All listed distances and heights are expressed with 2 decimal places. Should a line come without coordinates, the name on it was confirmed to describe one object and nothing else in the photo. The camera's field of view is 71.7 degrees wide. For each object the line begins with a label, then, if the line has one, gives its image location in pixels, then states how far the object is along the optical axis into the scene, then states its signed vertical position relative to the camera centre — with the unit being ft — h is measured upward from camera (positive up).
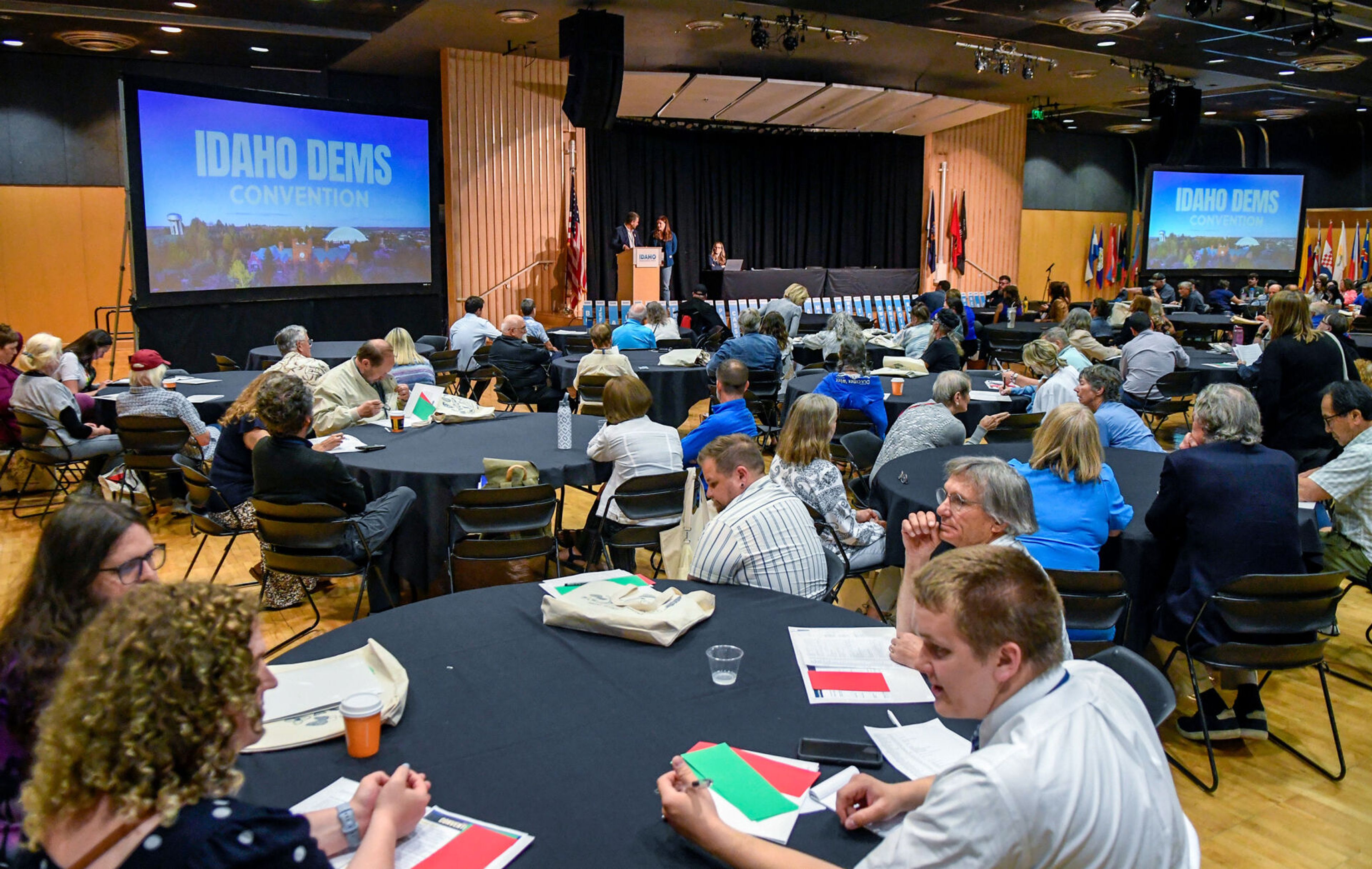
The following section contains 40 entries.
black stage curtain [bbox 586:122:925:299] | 57.36 +6.63
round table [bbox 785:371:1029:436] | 21.72 -2.35
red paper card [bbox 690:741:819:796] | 5.99 -3.05
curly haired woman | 3.99 -1.93
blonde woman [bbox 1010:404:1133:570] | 11.29 -2.34
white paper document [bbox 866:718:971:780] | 6.24 -3.04
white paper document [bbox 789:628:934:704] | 7.22 -2.96
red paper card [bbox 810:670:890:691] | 7.34 -2.98
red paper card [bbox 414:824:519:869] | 5.25 -3.10
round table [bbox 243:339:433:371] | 28.27 -1.81
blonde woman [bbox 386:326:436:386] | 23.09 -1.64
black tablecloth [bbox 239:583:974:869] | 5.61 -3.02
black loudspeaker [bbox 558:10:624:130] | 33.45 +8.20
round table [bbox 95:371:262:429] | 21.50 -2.32
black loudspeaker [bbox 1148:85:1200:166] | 46.29 +8.68
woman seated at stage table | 53.52 +2.23
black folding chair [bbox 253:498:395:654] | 13.16 -3.44
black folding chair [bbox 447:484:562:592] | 13.53 -3.25
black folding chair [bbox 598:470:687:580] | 14.85 -3.26
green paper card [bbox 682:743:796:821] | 5.76 -3.04
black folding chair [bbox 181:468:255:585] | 15.70 -3.54
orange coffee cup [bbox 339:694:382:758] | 6.22 -2.80
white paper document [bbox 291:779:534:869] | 5.30 -3.09
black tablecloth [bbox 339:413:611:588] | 14.80 -2.74
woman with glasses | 5.87 -2.07
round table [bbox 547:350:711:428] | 27.07 -2.55
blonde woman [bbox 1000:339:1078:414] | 19.57 -1.74
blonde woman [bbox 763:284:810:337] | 37.99 -0.38
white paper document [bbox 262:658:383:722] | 6.84 -2.91
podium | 46.83 +1.12
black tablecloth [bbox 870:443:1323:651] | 12.16 -2.88
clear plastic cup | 7.36 -2.84
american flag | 45.55 +1.63
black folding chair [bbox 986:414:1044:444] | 18.33 -2.53
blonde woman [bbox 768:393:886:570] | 13.83 -2.63
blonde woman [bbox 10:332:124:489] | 20.44 -2.29
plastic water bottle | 16.58 -2.32
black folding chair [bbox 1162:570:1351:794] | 10.69 -3.64
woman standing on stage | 51.67 +2.84
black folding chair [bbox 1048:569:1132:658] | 10.36 -3.33
